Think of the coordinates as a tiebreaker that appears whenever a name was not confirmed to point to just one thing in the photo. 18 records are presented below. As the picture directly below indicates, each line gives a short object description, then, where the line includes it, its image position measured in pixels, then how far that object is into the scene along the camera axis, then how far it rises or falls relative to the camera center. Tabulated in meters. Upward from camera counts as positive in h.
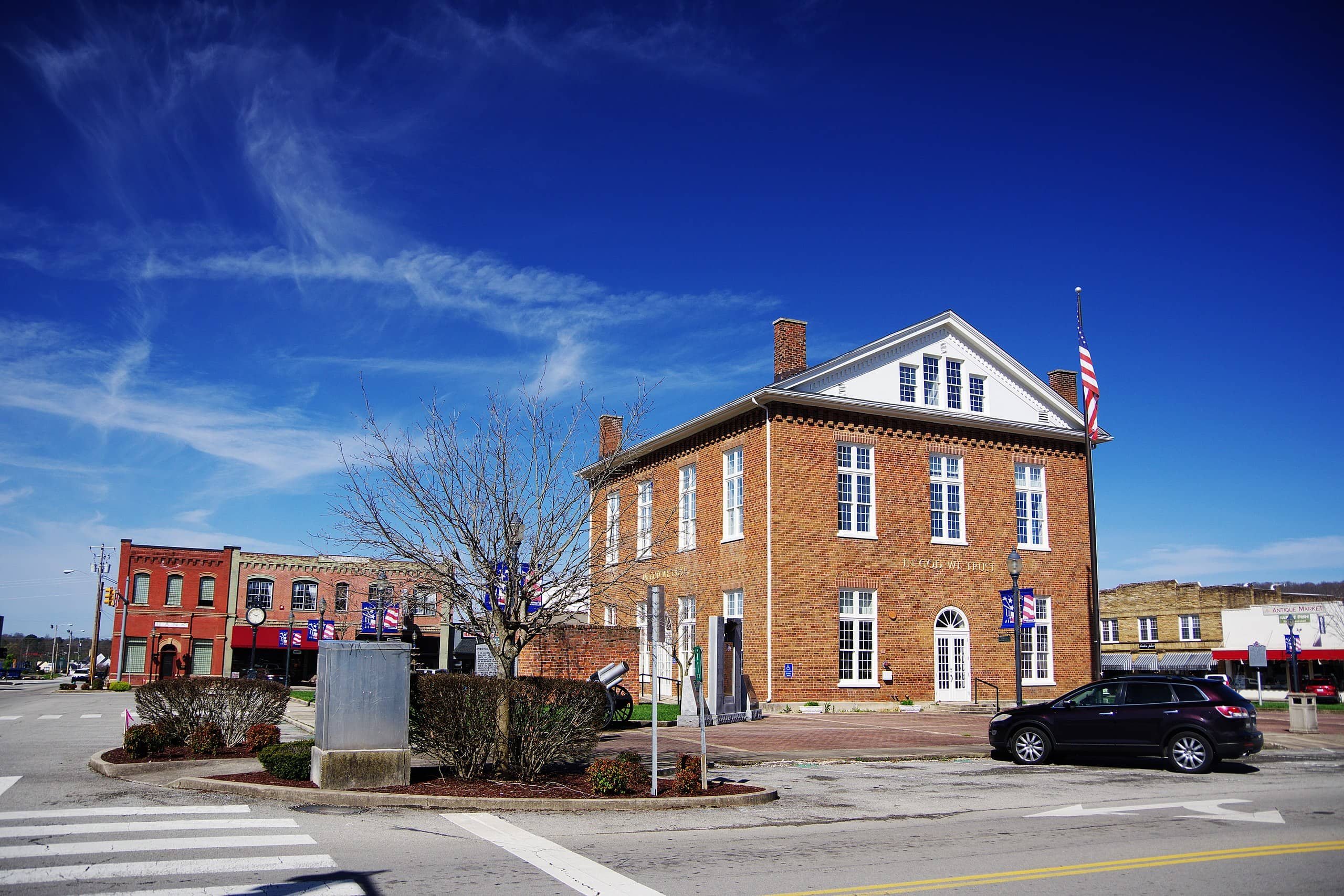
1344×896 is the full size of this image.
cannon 22.14 -1.63
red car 50.75 -3.05
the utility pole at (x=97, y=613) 55.19 +0.21
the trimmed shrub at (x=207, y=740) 15.75 -1.83
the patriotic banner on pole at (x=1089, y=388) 26.23 +5.96
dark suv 16.55 -1.58
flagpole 25.81 +0.79
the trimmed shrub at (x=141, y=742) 15.14 -1.79
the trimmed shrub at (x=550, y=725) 13.47 -1.34
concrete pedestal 12.19 -1.74
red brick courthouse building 29.36 +3.18
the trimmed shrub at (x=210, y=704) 16.02 -1.33
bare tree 14.27 +0.77
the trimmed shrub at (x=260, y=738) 15.95 -1.81
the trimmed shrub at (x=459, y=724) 13.12 -1.29
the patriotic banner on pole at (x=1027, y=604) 25.38 +0.54
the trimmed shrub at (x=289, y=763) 12.77 -1.76
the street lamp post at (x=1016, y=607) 23.75 +0.45
